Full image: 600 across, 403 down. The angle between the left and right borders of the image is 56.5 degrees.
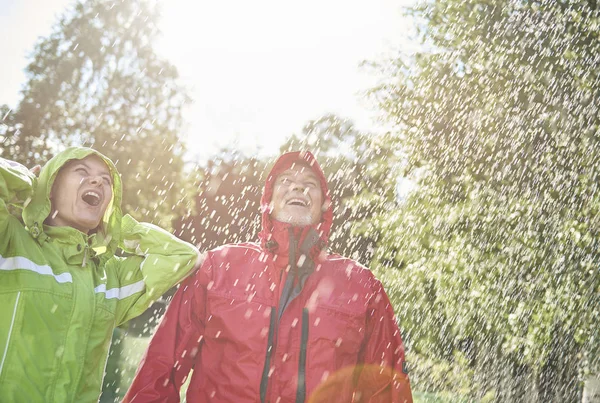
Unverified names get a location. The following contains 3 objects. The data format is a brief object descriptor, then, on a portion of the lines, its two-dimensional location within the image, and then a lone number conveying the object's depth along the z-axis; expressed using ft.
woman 8.15
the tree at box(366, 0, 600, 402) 24.21
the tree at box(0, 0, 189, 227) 65.10
